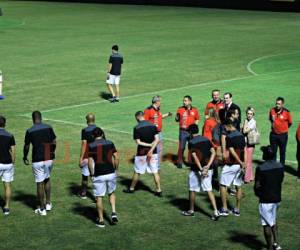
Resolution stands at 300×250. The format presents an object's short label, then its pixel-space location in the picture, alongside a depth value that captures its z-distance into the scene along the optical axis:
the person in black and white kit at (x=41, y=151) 14.43
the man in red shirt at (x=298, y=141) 16.93
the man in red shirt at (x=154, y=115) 17.33
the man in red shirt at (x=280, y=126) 17.52
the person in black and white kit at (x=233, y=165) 14.25
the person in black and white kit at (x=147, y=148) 15.77
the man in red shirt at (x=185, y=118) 17.86
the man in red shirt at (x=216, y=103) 17.89
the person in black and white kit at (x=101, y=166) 13.54
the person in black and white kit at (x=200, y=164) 14.05
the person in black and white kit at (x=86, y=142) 15.00
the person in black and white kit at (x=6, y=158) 14.30
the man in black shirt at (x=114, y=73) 25.88
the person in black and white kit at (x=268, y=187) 12.26
